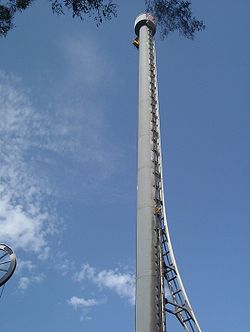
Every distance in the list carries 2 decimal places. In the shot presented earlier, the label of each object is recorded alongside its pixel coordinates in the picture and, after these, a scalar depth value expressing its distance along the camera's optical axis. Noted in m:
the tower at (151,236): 24.72
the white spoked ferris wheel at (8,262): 26.14
